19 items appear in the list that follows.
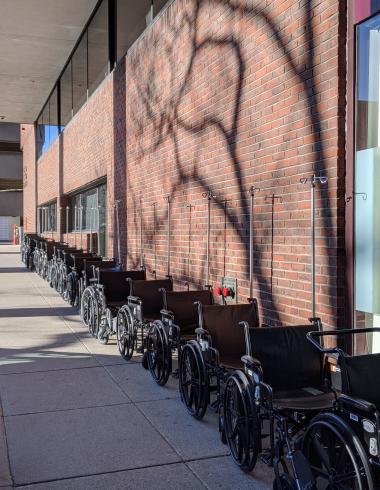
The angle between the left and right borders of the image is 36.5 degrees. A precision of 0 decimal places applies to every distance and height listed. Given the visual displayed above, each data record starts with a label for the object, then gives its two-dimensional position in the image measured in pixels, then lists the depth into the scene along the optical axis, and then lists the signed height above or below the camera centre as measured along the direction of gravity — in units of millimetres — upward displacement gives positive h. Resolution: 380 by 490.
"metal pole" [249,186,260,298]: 5101 -79
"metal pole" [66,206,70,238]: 16422 +413
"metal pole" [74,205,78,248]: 15062 +337
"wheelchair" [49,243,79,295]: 11055 -710
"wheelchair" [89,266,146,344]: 6801 -824
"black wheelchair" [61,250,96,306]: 9838 -746
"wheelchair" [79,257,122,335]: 7246 -725
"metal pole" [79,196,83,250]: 14306 +384
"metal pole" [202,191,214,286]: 6098 +60
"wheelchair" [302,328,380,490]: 2291 -837
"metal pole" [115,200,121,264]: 9672 +110
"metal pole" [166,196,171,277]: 7394 -35
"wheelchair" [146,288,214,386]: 4926 -866
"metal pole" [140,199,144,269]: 8664 -252
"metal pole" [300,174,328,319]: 4105 +80
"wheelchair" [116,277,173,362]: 5844 -841
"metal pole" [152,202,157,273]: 8116 -102
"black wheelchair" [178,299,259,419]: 4035 -878
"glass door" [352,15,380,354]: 3799 +332
